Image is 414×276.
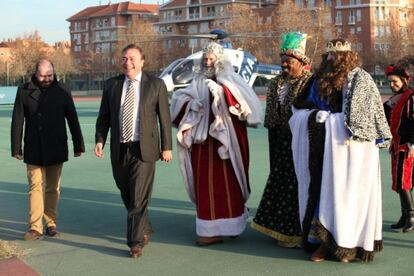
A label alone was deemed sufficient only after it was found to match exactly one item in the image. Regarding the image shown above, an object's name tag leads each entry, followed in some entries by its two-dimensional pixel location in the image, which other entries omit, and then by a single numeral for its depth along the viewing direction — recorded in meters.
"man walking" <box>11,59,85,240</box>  6.11
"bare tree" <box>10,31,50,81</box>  84.06
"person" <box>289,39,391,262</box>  4.86
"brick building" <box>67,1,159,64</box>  127.25
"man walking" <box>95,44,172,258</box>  5.46
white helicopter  23.05
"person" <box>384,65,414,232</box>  5.97
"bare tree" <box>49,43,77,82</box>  89.69
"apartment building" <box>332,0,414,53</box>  91.75
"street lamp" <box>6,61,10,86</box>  82.62
